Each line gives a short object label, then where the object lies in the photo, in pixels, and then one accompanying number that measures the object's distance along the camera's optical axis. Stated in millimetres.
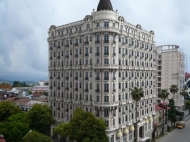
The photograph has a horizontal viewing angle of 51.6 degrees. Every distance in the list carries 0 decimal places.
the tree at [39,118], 60844
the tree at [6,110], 66375
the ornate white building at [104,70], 54188
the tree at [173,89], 82056
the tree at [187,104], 104600
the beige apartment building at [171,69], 107812
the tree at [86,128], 46312
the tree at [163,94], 71806
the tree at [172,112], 77625
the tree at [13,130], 47344
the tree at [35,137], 39969
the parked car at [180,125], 78625
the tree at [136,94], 54188
